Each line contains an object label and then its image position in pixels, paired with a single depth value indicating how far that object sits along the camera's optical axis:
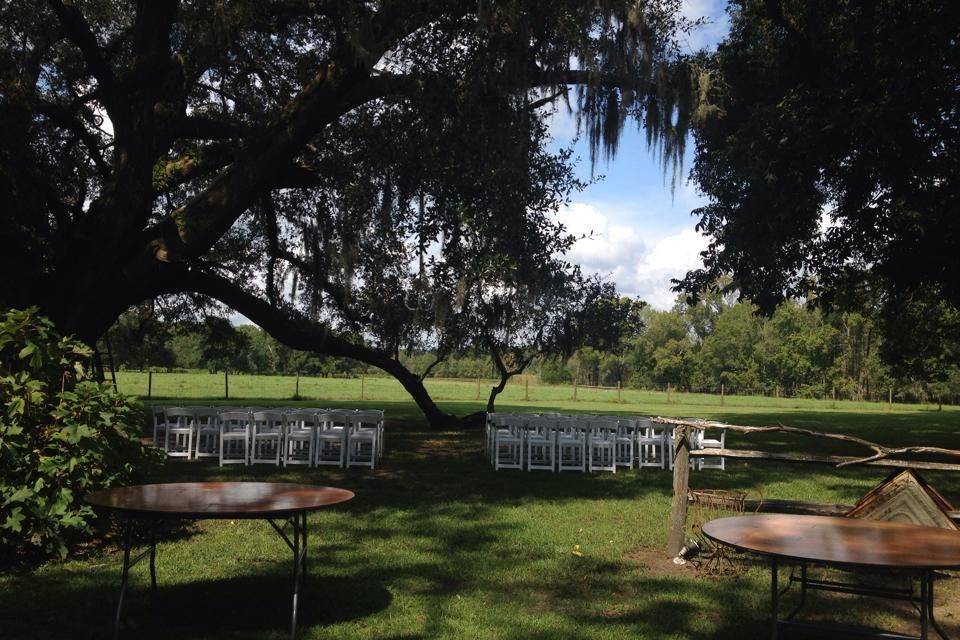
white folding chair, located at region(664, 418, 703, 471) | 12.04
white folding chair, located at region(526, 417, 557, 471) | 11.30
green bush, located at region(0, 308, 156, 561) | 4.93
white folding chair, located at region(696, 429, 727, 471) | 11.64
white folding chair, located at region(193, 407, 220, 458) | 11.35
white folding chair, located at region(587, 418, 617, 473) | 11.43
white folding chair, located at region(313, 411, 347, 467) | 11.03
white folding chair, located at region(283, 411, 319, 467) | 11.07
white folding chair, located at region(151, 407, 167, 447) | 11.27
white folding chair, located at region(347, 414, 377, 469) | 10.76
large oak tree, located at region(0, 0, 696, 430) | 8.48
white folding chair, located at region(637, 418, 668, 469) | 11.70
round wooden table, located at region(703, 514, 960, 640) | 3.26
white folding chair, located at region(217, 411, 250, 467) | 10.83
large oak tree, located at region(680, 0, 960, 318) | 11.51
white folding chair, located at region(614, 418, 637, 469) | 11.68
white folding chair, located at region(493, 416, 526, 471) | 11.39
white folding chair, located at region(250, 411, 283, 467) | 11.03
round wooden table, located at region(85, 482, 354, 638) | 3.75
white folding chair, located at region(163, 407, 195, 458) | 11.20
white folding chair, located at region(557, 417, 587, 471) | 11.32
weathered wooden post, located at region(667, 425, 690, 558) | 5.94
